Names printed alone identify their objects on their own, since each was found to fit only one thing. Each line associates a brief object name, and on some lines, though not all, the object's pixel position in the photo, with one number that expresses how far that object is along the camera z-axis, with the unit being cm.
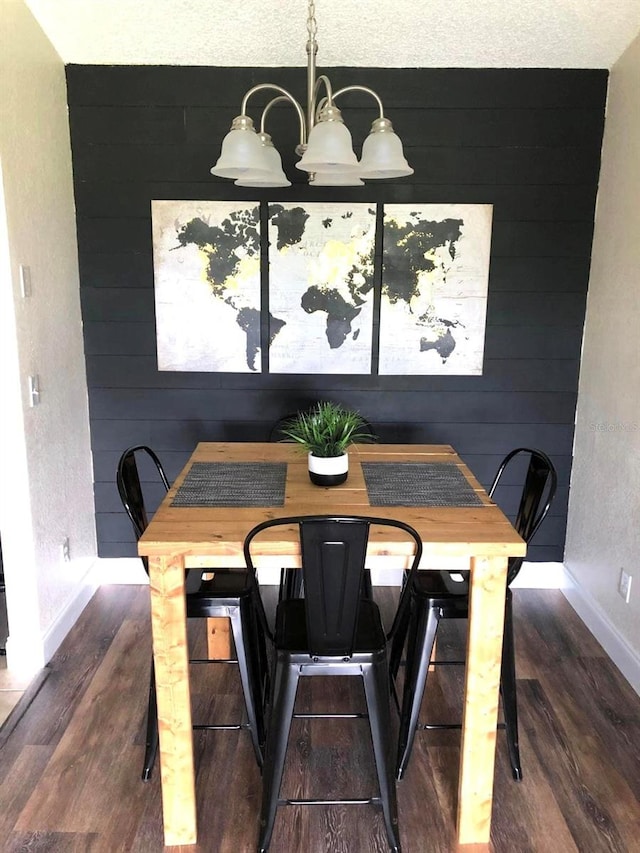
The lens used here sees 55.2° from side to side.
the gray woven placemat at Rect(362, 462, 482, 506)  187
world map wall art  279
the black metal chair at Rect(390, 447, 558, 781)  184
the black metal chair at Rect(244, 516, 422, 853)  145
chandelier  161
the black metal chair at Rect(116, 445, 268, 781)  184
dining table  156
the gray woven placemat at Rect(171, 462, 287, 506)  185
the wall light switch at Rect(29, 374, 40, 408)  236
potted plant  197
